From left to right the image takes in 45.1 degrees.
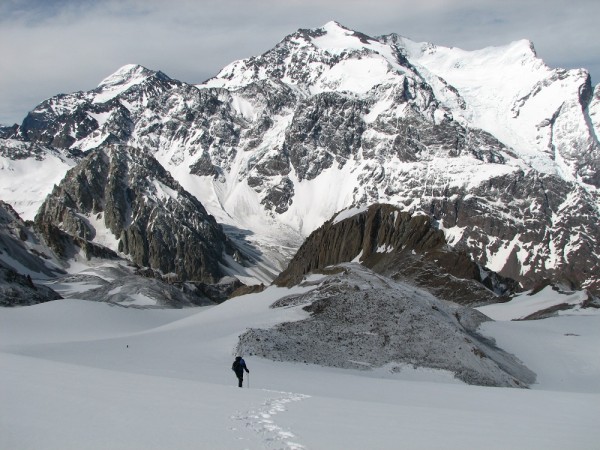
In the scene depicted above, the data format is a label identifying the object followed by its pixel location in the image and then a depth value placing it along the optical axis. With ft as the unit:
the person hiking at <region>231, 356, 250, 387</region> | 93.09
